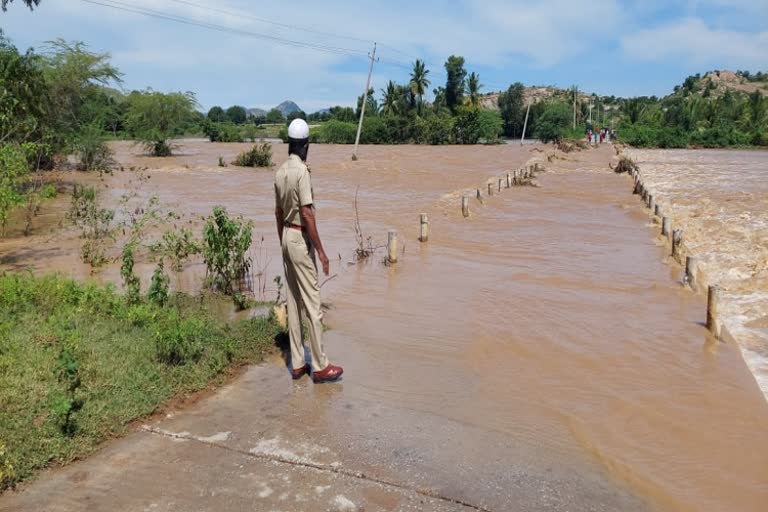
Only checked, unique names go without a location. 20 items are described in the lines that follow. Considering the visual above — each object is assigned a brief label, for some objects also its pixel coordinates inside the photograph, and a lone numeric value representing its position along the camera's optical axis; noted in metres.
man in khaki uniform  4.84
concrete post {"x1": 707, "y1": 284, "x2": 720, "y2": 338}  7.23
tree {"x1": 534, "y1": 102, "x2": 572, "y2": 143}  69.50
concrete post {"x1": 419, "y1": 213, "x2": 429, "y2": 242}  12.53
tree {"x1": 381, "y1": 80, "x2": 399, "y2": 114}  69.00
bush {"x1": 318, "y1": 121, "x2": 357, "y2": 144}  62.75
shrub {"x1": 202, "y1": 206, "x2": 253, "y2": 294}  7.52
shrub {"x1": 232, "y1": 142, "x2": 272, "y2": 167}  32.34
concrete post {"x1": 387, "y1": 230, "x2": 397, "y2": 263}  10.38
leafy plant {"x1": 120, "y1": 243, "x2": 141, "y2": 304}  6.75
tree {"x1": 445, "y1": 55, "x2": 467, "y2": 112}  69.00
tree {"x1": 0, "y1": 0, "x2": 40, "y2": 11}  13.86
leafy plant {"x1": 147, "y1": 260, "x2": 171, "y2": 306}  6.57
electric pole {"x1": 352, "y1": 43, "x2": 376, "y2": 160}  36.58
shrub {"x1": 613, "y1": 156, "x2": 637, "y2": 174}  31.86
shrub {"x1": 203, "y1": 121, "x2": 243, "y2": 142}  59.47
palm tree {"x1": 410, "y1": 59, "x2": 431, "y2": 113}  68.81
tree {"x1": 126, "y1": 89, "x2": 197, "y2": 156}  37.97
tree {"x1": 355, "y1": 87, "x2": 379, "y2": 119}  77.31
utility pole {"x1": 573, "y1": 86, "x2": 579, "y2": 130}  70.00
